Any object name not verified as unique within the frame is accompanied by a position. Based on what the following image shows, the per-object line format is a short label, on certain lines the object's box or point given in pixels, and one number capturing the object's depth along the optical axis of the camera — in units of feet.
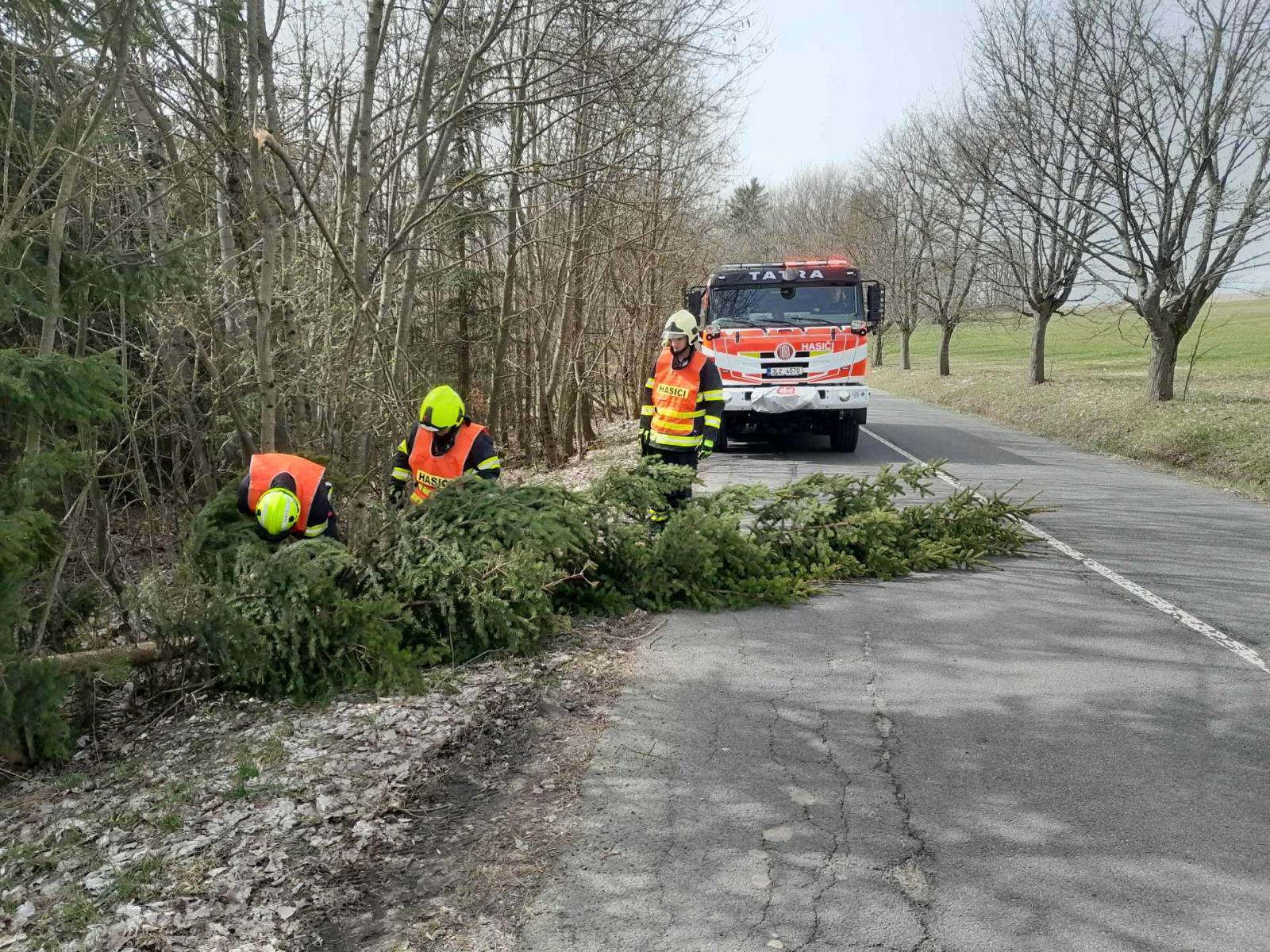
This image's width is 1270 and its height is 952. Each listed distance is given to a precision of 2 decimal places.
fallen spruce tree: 16.81
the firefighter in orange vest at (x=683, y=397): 27.17
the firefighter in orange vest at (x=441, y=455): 22.26
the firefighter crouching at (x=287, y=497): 18.38
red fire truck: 48.32
